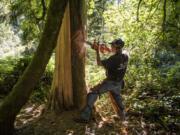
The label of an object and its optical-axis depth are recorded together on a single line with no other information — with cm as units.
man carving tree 331
